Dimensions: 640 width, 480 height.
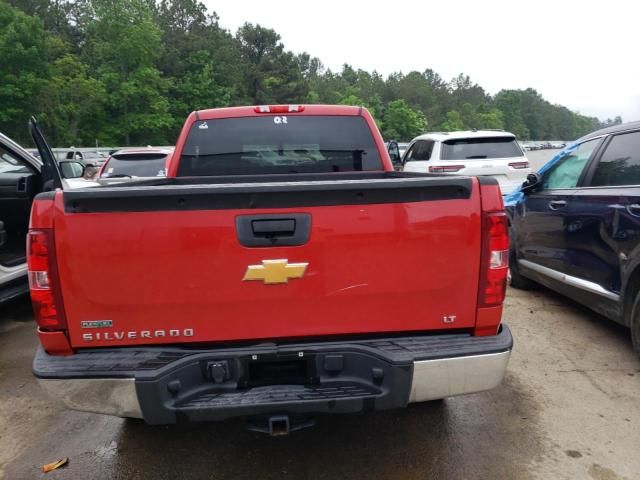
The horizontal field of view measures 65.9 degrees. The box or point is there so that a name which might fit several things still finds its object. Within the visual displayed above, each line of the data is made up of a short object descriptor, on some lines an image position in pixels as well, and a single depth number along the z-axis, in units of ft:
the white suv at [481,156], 29.40
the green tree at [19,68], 121.90
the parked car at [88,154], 73.89
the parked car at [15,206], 16.10
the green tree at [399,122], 249.96
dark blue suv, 12.61
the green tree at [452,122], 331.16
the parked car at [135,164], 30.48
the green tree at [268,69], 205.46
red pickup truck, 7.16
